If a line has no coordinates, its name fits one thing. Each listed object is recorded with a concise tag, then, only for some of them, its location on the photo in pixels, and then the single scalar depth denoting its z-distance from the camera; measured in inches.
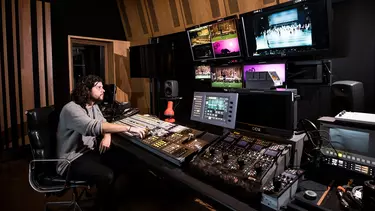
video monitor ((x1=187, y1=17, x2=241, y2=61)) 112.8
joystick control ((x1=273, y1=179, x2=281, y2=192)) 46.1
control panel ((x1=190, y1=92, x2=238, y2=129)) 71.2
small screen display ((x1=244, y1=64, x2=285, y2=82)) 96.2
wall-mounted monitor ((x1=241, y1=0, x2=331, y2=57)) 82.5
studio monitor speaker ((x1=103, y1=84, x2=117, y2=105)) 164.9
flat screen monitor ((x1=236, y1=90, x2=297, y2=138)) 61.7
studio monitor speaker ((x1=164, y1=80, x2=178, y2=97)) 128.6
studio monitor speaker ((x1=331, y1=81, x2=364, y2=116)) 70.6
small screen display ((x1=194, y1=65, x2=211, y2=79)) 132.8
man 82.0
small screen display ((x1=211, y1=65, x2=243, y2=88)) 112.9
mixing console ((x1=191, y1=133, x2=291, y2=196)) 49.5
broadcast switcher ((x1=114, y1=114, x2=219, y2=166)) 66.0
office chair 82.7
